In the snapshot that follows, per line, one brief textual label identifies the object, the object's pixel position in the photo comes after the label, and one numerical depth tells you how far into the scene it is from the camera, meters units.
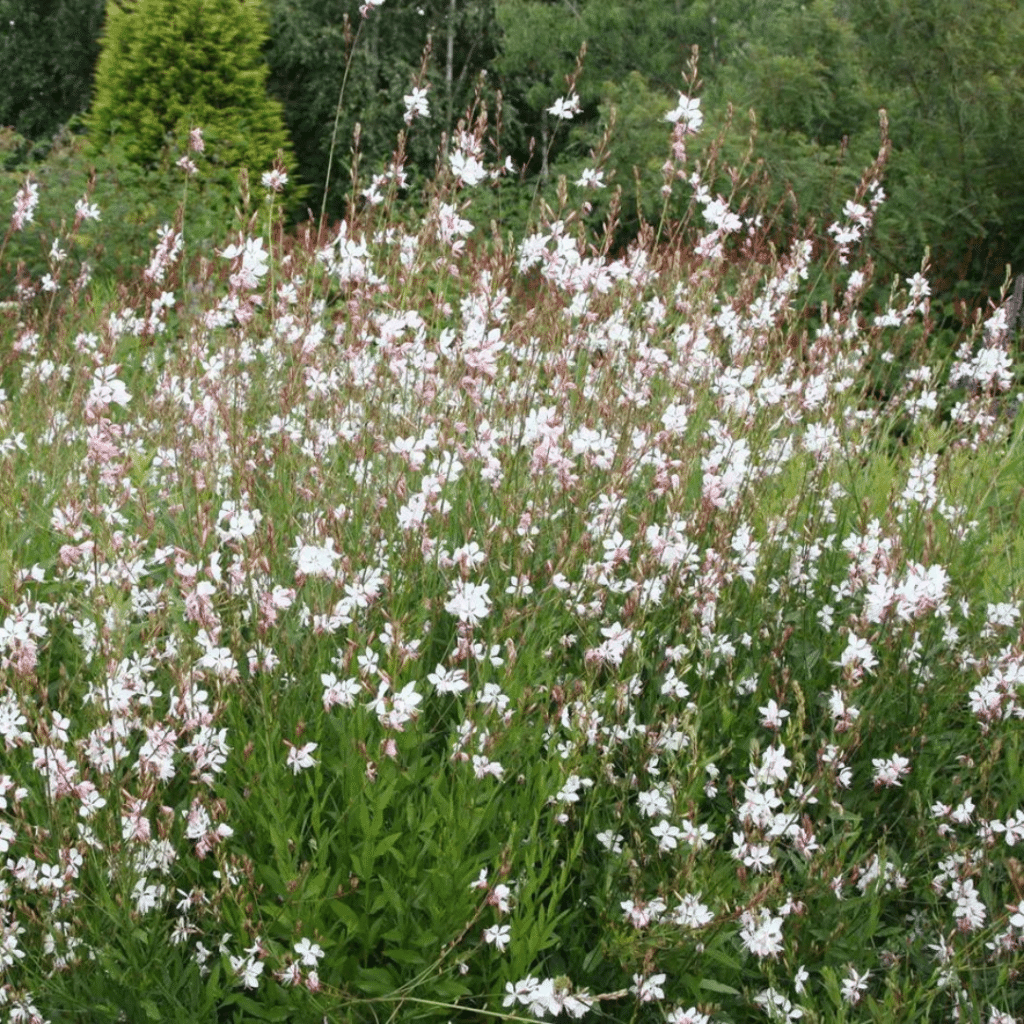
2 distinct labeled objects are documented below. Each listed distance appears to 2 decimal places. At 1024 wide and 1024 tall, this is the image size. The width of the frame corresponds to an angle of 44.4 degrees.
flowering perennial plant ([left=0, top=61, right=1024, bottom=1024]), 2.08
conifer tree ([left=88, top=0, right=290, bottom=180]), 11.00
